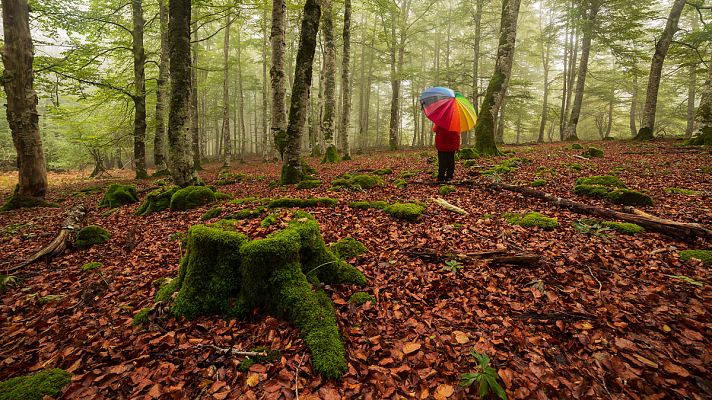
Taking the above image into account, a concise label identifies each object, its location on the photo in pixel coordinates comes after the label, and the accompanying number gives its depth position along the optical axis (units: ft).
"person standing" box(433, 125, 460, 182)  27.02
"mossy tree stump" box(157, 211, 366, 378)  9.98
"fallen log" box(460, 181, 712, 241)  13.78
